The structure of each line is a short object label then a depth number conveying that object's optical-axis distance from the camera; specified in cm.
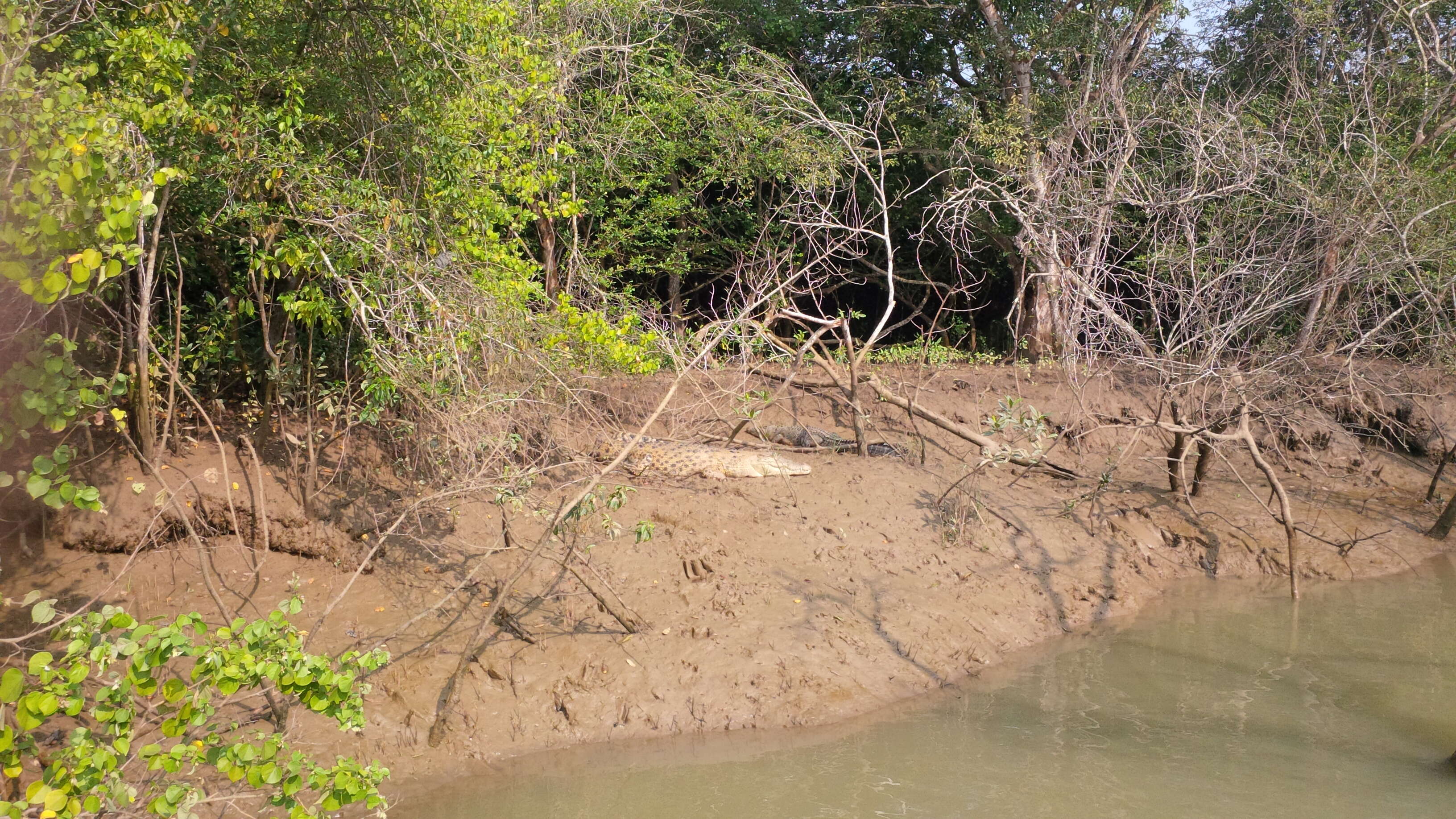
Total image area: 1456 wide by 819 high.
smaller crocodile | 897
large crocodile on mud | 756
